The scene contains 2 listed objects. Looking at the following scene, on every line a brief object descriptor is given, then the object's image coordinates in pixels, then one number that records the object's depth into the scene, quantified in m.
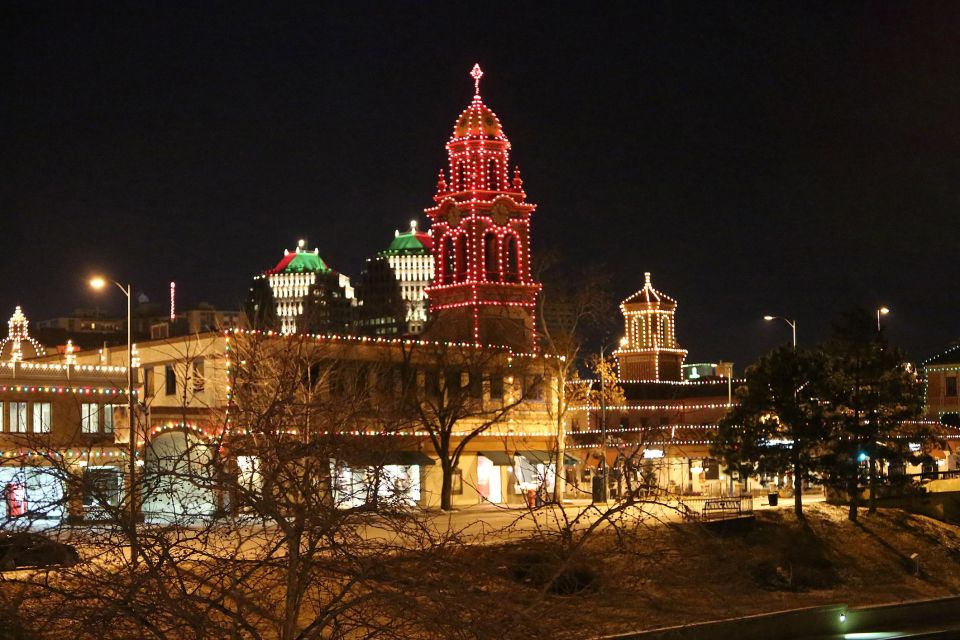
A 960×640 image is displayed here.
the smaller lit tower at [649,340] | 111.00
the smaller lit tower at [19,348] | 71.92
